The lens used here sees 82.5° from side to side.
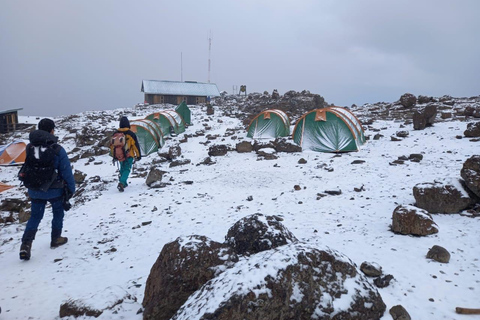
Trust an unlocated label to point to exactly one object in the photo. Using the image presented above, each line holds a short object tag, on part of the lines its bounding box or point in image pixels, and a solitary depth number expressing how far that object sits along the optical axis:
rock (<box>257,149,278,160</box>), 12.14
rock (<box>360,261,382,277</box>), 3.56
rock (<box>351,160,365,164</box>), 10.31
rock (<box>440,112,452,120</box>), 16.83
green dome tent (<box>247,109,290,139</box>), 16.89
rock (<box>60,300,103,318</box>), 2.90
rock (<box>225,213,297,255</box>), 3.29
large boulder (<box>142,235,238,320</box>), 2.67
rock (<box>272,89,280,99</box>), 37.71
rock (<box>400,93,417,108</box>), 23.70
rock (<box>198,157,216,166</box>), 12.07
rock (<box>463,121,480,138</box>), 11.38
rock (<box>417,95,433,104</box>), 24.61
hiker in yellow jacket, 8.40
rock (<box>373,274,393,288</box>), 3.31
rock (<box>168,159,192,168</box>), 12.12
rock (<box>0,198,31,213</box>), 8.88
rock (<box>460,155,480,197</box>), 5.29
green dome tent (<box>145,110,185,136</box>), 20.31
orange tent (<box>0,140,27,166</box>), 17.20
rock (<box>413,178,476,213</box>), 5.36
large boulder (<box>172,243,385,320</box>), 2.04
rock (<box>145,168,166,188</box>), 8.98
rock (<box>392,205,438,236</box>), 4.58
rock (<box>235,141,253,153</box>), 13.65
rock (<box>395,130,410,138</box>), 13.37
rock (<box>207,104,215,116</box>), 31.62
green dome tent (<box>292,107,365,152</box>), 12.61
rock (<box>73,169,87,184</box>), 10.93
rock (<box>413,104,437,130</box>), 14.23
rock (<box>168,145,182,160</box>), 13.63
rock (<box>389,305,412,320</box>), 2.63
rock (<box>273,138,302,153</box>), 13.08
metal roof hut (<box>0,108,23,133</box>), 28.59
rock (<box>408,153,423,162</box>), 9.50
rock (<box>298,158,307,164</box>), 11.09
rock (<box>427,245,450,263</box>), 3.82
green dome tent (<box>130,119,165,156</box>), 15.38
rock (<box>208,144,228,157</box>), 13.48
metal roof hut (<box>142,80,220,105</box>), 44.53
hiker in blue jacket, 4.48
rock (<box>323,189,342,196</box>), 7.34
